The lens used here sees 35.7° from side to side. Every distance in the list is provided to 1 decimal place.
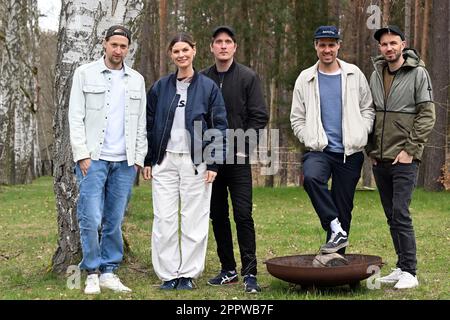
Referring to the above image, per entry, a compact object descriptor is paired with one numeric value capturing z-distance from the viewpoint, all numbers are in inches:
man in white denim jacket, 228.5
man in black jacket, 249.3
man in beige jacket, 238.7
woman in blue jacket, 239.3
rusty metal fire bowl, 219.8
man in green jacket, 237.6
